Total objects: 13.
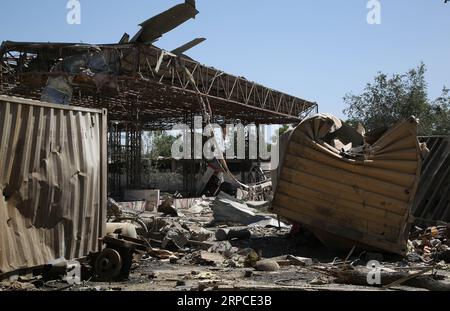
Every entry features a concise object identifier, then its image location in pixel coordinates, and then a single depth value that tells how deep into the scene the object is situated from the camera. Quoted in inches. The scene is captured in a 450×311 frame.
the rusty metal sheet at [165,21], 599.2
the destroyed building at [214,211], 244.4
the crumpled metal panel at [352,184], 354.3
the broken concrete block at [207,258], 335.9
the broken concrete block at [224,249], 364.5
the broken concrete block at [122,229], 316.0
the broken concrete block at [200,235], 416.8
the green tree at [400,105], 1350.9
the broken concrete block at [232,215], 557.3
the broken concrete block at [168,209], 649.0
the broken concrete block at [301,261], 327.1
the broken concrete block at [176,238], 382.0
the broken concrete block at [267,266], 309.4
